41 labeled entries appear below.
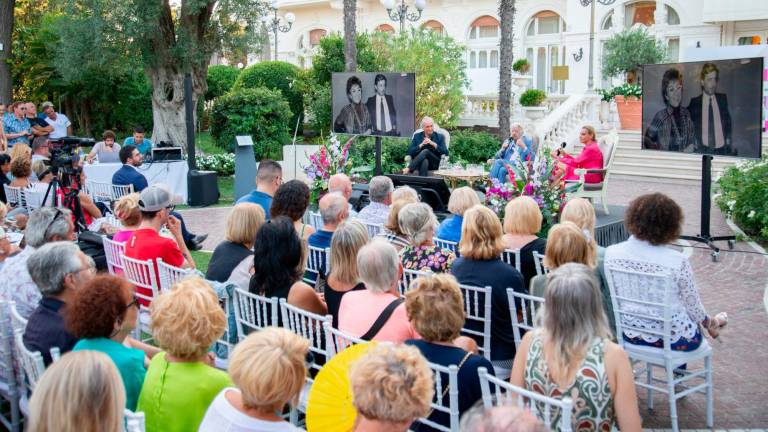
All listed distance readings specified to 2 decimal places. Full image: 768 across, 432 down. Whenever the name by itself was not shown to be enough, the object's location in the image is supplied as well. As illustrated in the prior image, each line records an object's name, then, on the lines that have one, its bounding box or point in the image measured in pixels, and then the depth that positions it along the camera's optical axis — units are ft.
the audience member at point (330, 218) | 18.54
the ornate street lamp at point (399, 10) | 71.21
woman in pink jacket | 37.24
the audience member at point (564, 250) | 13.94
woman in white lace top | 14.29
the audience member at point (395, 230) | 18.26
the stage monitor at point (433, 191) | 33.78
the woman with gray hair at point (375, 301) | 11.97
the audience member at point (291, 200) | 18.95
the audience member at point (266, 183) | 23.18
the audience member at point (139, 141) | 42.52
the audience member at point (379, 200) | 22.67
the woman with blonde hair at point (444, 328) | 10.24
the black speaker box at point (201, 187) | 43.24
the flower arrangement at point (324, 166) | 33.40
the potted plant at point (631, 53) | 77.20
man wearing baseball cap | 17.42
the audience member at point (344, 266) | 14.12
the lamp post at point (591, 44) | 73.17
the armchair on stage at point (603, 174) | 36.46
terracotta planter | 66.69
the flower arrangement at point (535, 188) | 25.35
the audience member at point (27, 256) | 14.43
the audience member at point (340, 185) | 23.38
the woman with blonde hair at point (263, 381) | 8.28
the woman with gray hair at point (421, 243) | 16.01
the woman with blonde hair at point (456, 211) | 19.69
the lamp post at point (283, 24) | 94.94
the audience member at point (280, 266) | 13.91
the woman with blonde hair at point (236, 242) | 15.98
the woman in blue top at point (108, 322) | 10.58
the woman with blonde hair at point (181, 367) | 9.74
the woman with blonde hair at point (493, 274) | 14.60
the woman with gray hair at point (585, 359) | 9.75
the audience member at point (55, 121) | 46.39
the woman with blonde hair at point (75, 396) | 7.29
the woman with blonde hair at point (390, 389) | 7.75
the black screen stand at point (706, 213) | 31.40
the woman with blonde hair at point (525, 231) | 17.28
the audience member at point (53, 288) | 11.94
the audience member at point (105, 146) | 42.38
